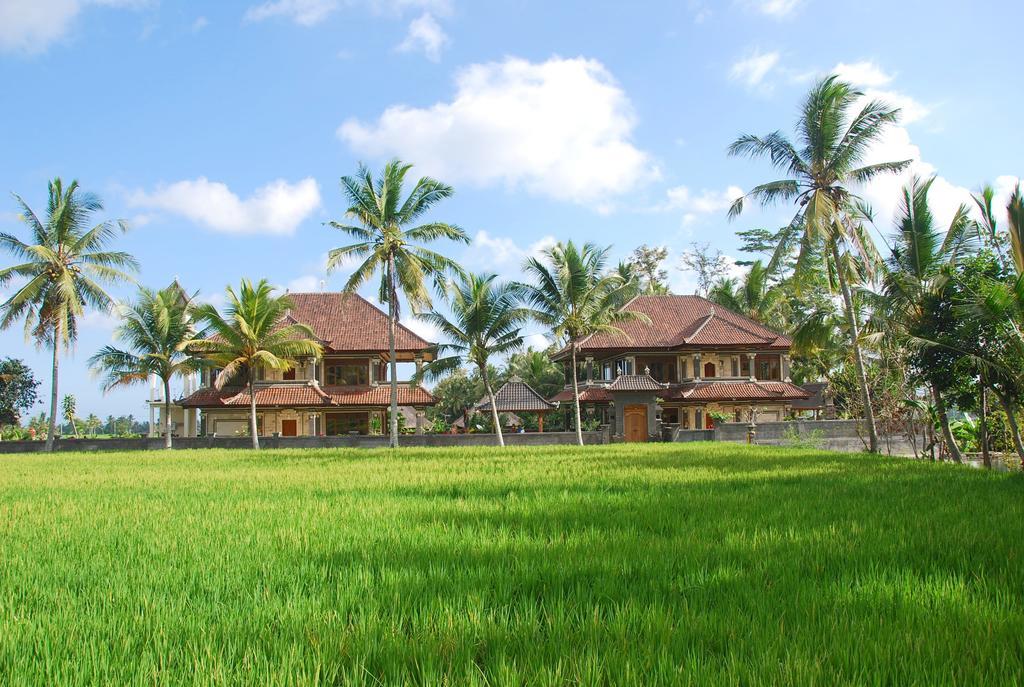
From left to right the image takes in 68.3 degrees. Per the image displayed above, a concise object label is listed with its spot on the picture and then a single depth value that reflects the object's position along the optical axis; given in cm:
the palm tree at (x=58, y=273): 2856
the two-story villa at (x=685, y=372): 3603
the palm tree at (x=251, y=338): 2956
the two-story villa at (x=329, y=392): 3412
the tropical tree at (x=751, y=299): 4331
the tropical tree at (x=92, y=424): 6781
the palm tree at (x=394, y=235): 2617
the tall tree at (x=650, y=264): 5106
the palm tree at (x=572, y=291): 2819
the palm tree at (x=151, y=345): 3108
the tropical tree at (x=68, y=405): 5701
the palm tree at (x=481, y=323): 2884
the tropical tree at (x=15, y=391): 3941
